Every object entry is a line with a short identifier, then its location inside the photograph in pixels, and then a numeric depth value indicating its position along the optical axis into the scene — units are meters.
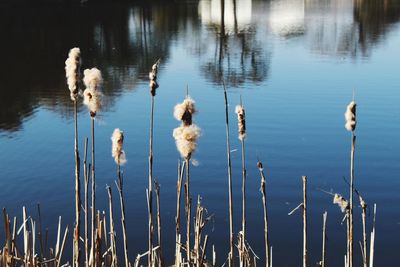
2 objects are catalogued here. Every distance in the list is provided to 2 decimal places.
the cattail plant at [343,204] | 3.05
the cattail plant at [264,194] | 3.05
